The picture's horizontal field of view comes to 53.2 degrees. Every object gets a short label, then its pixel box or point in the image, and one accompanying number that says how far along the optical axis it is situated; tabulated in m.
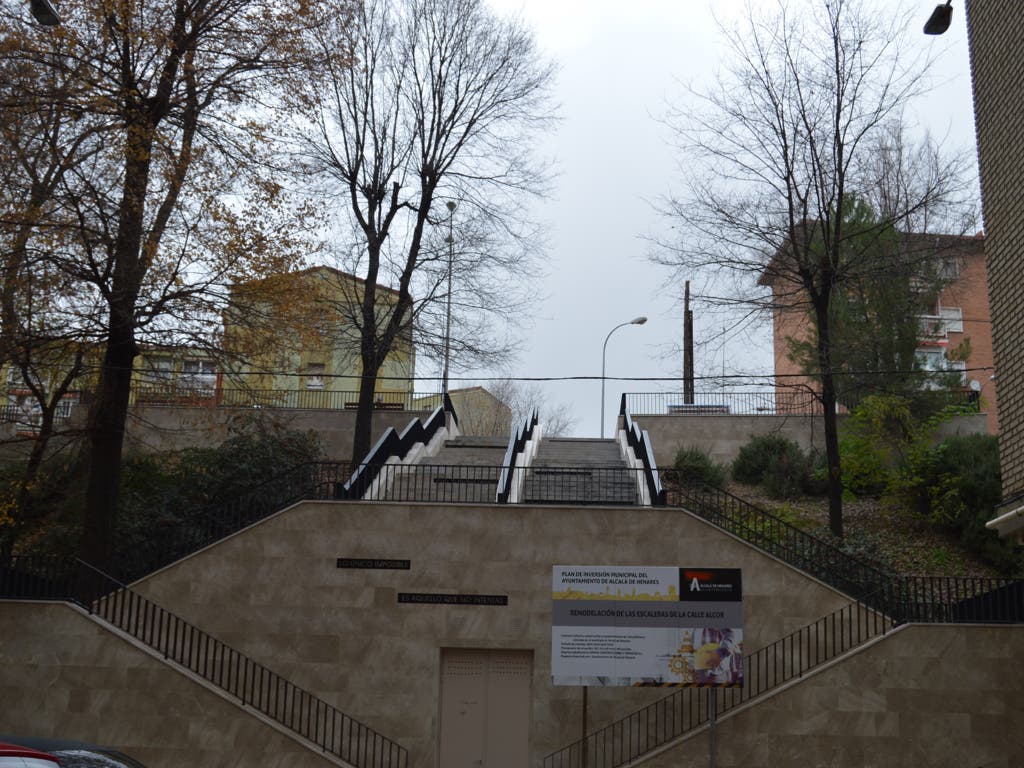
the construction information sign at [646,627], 16.33
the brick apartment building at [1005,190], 15.43
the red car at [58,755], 6.23
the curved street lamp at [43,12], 14.58
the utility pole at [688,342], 38.28
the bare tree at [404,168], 27.03
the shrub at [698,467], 26.59
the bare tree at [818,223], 23.72
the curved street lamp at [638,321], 41.84
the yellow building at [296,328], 20.16
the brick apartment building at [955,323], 26.77
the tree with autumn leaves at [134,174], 18.39
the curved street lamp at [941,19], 15.33
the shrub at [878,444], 26.53
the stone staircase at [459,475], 20.99
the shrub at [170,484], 22.66
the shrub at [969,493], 21.88
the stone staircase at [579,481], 20.97
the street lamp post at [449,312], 27.58
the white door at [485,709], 18.31
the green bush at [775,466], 26.72
